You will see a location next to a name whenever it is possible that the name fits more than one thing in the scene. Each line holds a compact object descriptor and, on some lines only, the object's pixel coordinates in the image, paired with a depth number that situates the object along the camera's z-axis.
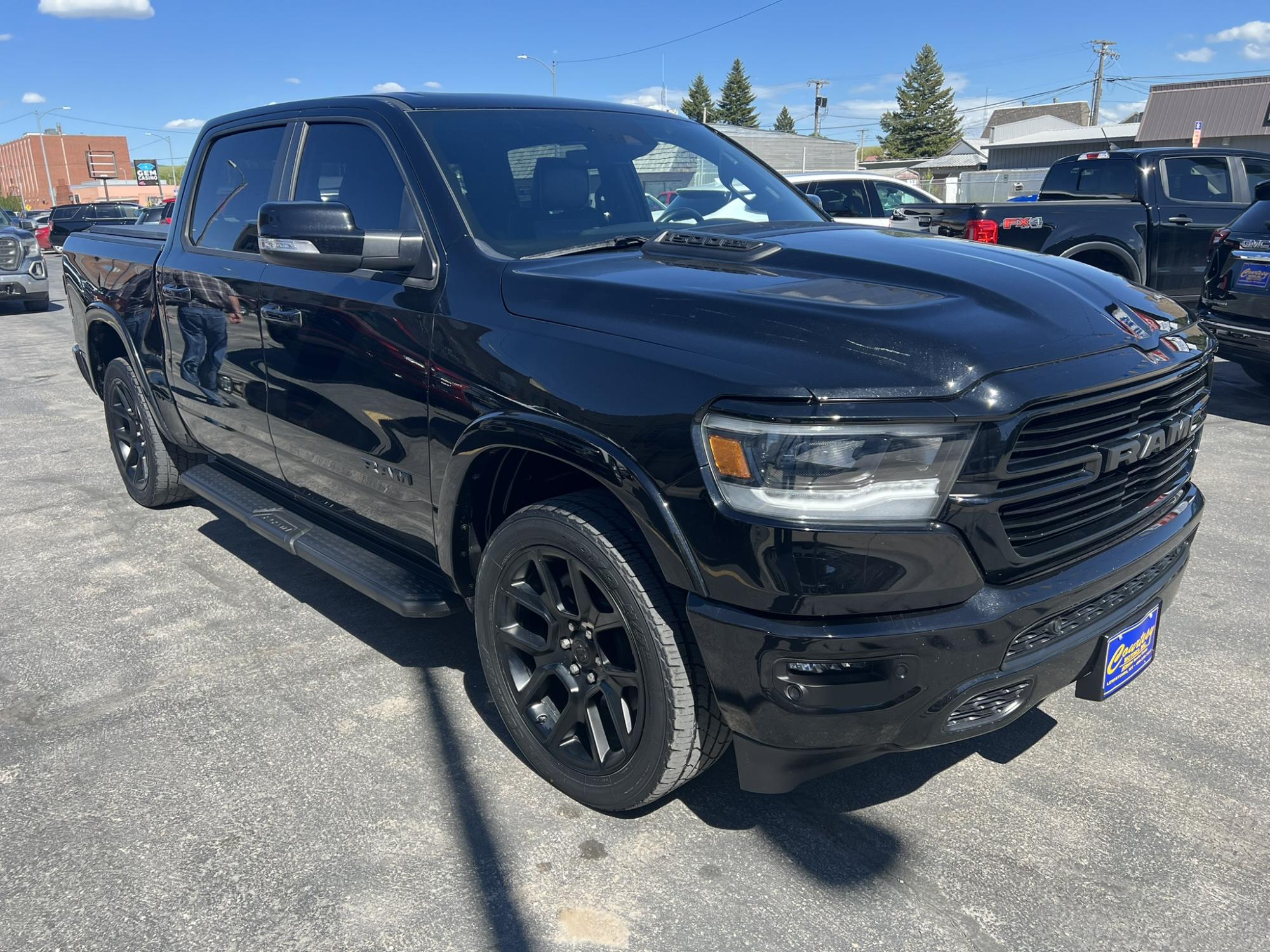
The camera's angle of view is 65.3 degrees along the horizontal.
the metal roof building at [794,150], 47.91
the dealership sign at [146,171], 69.25
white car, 12.47
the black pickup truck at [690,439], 2.05
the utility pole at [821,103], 66.19
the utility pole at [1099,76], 73.88
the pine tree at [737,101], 88.06
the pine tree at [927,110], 80.81
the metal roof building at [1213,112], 41.03
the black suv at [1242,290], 6.83
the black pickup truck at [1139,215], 9.57
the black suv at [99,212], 29.45
